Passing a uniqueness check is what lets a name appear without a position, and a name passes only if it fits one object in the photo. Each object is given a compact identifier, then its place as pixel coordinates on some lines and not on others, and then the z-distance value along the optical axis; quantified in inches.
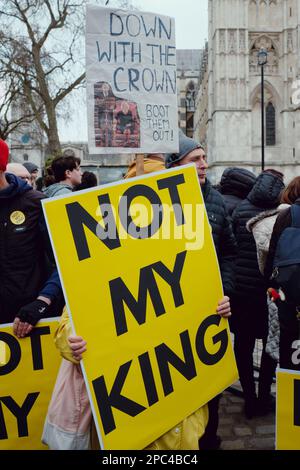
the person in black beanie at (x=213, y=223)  126.5
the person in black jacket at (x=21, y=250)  107.7
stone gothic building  1663.4
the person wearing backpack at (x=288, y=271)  101.6
